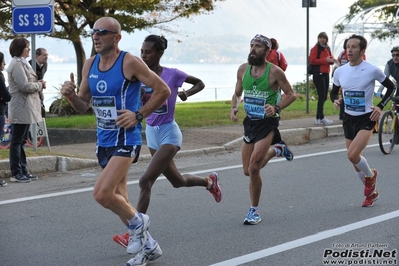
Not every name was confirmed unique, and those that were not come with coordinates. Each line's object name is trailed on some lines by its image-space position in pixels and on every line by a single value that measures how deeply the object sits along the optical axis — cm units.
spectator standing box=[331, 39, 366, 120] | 1693
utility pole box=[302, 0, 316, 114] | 1856
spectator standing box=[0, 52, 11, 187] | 1062
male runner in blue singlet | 618
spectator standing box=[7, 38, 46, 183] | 1068
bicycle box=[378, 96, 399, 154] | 1332
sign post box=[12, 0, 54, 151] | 1215
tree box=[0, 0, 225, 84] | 2064
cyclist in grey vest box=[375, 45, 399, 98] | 1365
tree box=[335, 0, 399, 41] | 3905
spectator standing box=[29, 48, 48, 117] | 1374
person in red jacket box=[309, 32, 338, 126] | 1705
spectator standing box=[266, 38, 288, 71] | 1561
